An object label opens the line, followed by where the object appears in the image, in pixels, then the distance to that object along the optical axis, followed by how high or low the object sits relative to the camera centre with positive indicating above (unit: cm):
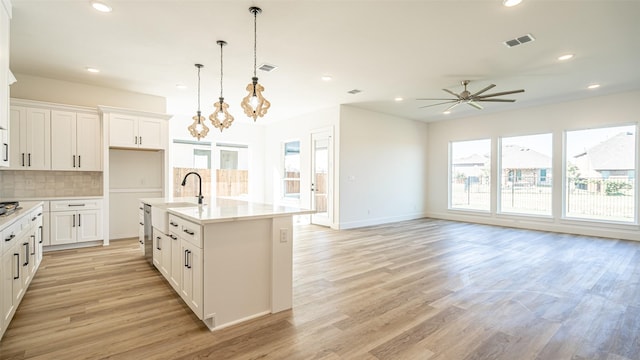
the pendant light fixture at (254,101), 291 +75
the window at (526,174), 694 +11
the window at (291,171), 837 +19
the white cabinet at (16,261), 226 -75
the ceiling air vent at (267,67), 441 +166
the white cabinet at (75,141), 490 +61
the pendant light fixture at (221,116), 371 +77
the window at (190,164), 805 +39
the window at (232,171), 875 +20
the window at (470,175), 797 +9
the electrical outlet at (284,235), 269 -52
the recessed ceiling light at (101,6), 285 +166
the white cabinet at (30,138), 456 +61
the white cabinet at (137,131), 522 +85
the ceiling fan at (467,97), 507 +139
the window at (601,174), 596 +10
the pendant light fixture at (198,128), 442 +75
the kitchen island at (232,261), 236 -71
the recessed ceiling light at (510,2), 282 +167
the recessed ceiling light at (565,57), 408 +169
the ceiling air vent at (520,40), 354 +168
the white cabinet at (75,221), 469 -71
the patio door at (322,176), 717 +5
